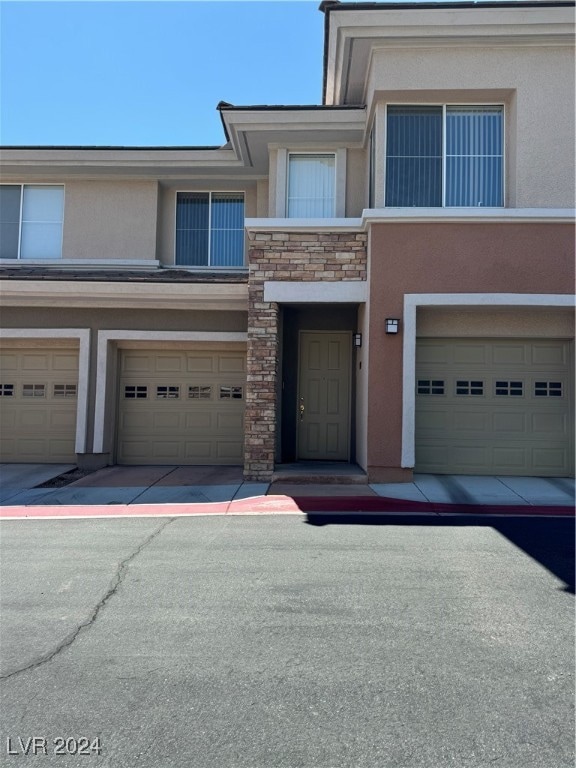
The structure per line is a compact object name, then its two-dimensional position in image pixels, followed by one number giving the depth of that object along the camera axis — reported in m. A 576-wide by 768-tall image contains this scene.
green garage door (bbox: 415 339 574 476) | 10.05
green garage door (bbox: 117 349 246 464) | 11.87
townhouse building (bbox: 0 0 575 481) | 9.38
